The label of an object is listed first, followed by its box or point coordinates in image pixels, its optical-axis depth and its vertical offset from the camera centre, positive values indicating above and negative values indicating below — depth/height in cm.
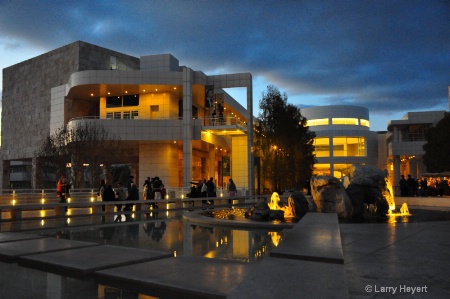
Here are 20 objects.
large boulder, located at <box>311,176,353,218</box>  1480 -89
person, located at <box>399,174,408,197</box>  2842 -94
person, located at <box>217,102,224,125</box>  4464 +758
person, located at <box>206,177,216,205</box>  2570 -88
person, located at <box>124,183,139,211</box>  2103 -90
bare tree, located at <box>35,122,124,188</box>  3669 +241
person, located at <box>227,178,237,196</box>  2821 -99
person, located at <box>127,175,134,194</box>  2126 -38
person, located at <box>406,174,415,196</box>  2886 -81
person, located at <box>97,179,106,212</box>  1967 -59
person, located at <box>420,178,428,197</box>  3231 -124
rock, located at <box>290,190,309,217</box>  1630 -121
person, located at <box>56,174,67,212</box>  2105 -72
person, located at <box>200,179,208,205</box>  2555 -107
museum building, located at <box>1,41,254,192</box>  4094 +837
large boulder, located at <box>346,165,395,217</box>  1569 -71
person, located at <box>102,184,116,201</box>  1944 -88
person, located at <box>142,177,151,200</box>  2377 -82
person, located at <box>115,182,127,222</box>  2006 -91
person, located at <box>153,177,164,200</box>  2297 -71
